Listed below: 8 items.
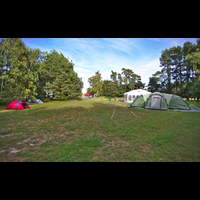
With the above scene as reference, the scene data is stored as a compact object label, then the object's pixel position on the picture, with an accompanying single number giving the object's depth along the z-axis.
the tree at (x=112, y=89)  36.88
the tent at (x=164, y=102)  8.91
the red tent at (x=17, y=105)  9.38
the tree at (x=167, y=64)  25.42
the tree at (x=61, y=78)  20.33
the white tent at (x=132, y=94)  17.74
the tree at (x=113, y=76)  43.84
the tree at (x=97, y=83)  43.72
